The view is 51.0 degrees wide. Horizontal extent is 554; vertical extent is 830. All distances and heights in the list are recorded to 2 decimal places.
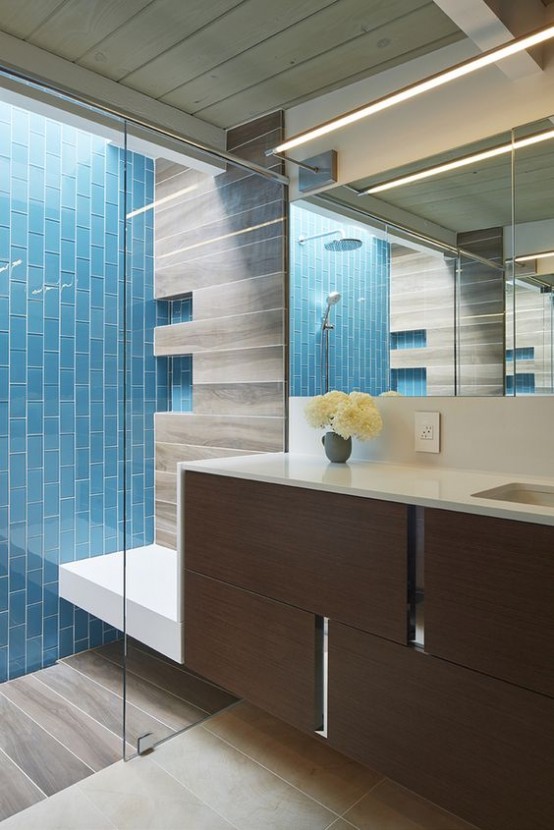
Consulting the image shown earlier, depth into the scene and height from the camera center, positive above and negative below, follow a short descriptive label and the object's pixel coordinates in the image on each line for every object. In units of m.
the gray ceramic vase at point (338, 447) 1.98 -0.15
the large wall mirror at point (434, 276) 1.73 +0.42
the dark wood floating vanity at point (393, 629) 1.18 -0.56
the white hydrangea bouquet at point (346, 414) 1.92 -0.04
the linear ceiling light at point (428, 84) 1.52 +0.93
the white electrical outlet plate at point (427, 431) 1.92 -0.10
